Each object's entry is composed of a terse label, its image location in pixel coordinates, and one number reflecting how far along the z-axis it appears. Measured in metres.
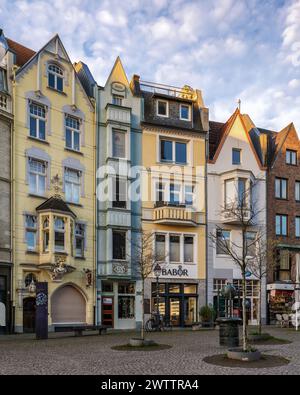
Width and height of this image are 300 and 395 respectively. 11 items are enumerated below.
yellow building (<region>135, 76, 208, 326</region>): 34.38
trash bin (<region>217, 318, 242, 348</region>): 19.08
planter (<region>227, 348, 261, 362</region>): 15.04
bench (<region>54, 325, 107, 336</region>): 24.73
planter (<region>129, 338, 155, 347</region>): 19.09
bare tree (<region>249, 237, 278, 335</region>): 31.43
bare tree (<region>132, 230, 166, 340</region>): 31.88
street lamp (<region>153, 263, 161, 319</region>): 30.08
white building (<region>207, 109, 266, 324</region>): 36.25
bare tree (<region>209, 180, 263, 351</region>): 35.70
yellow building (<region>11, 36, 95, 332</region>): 28.84
